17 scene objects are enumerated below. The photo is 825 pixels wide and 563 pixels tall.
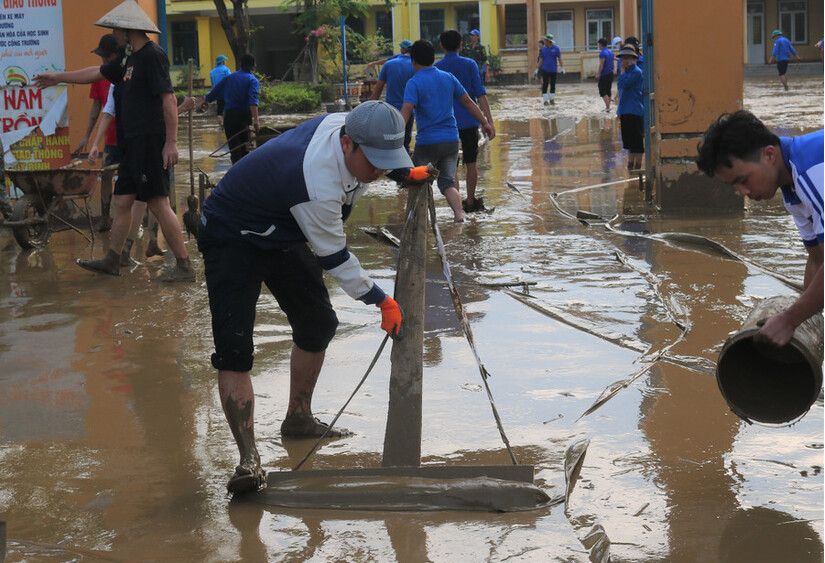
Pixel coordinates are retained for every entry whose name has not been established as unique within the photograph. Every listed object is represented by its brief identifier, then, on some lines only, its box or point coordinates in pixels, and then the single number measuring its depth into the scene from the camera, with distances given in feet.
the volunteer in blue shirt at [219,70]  58.70
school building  147.23
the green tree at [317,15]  106.22
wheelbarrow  30.25
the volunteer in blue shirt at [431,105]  31.63
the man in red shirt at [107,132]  32.16
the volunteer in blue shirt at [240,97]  42.24
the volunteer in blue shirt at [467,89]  34.47
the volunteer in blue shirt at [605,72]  76.13
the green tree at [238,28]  97.55
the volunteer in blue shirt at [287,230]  13.03
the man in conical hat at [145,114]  25.35
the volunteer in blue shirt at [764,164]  11.48
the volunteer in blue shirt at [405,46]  43.08
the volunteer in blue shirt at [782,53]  103.09
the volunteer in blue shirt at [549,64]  94.43
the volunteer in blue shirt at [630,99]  41.06
